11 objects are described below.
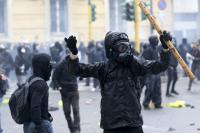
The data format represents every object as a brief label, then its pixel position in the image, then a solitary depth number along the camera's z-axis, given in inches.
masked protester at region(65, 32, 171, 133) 214.8
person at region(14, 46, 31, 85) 735.9
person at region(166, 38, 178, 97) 632.4
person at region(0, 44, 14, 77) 835.4
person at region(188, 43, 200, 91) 764.4
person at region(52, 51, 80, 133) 393.4
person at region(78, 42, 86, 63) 1151.0
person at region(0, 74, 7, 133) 336.5
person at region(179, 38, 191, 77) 935.0
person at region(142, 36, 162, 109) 530.0
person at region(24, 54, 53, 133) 245.8
